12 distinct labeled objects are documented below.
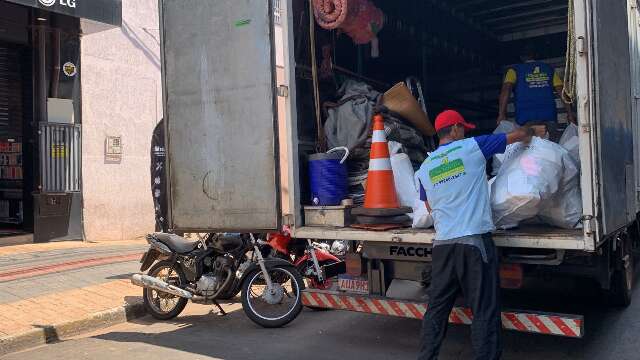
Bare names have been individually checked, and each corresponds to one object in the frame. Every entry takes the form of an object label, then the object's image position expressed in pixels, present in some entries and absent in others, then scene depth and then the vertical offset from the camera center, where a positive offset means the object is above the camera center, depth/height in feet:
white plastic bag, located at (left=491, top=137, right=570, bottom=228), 13.75 +0.15
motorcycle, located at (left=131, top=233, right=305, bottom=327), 18.85 -2.49
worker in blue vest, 22.88 +3.76
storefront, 34.01 +4.89
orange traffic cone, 15.78 +0.45
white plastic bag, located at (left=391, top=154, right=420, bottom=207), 16.25 +0.39
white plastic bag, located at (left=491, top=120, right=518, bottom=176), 21.62 +2.29
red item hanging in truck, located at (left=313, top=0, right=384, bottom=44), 17.51 +5.38
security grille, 34.14 +2.77
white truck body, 15.05 +2.05
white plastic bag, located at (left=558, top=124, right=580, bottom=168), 15.70 +1.26
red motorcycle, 20.12 -1.98
